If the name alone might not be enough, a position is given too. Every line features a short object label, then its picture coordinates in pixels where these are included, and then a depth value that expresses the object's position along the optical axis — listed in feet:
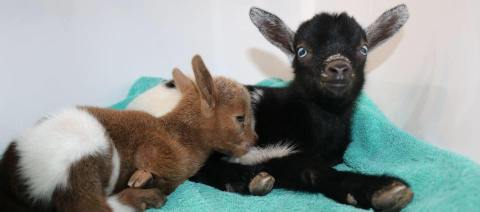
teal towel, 1.53
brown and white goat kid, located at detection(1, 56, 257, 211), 1.49
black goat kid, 1.79
